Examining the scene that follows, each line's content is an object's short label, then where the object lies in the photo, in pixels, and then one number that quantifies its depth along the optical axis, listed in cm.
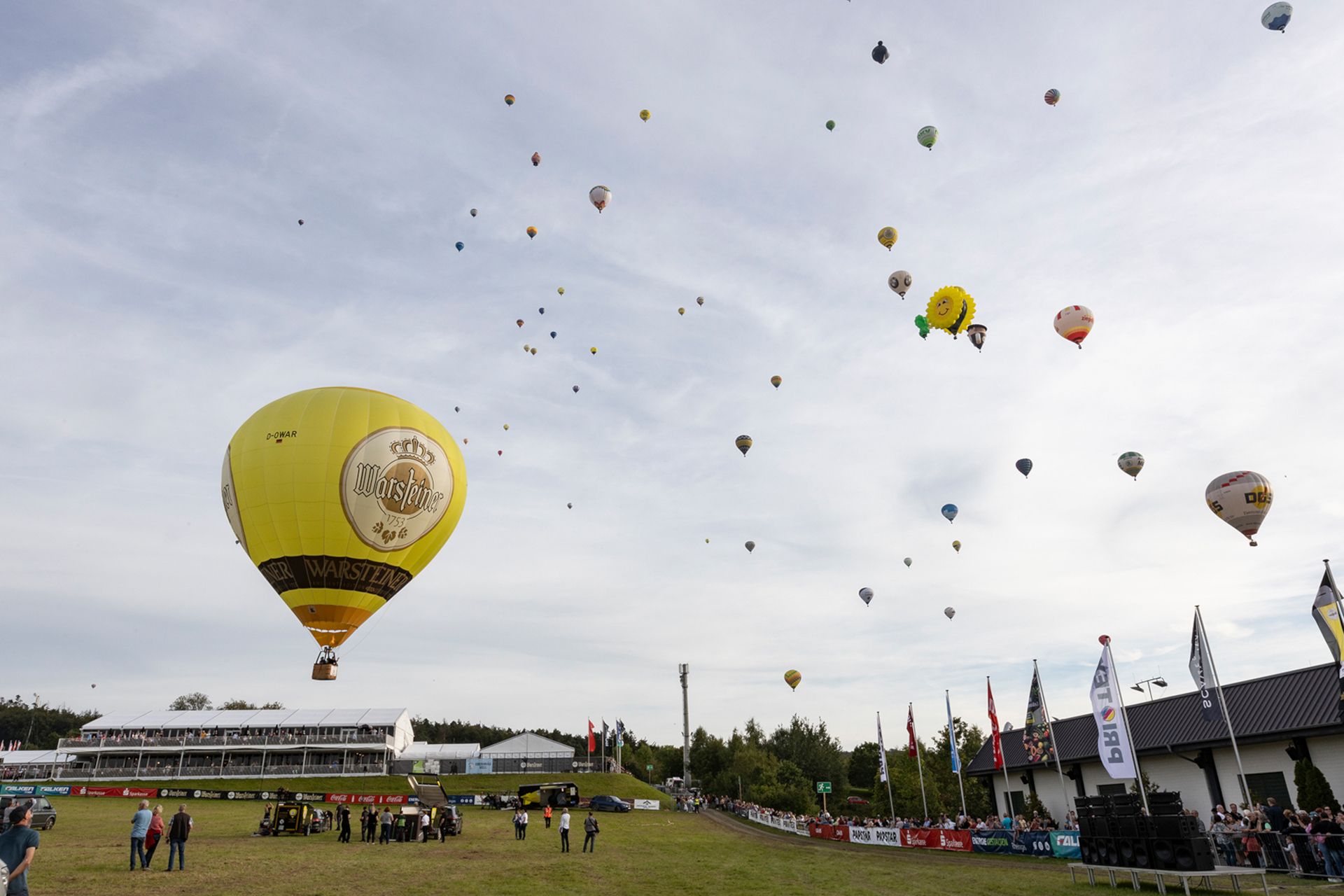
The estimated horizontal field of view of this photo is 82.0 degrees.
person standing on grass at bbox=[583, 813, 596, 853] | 2838
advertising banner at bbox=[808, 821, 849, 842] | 3850
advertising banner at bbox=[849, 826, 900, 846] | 3488
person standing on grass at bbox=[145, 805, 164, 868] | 2042
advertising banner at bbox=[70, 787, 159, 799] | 5860
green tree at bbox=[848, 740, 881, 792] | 9819
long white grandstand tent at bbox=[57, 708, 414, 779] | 7594
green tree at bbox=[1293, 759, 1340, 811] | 2314
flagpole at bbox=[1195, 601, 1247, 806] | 2452
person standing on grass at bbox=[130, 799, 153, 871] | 1938
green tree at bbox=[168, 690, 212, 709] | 16612
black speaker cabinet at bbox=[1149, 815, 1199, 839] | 1703
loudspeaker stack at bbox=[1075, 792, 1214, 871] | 1694
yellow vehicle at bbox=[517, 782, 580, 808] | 5388
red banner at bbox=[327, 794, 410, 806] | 5705
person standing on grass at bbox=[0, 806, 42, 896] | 962
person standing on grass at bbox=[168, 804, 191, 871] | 1978
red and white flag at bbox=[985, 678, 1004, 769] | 3572
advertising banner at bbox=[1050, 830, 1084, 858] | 2611
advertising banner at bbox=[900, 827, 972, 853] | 3083
